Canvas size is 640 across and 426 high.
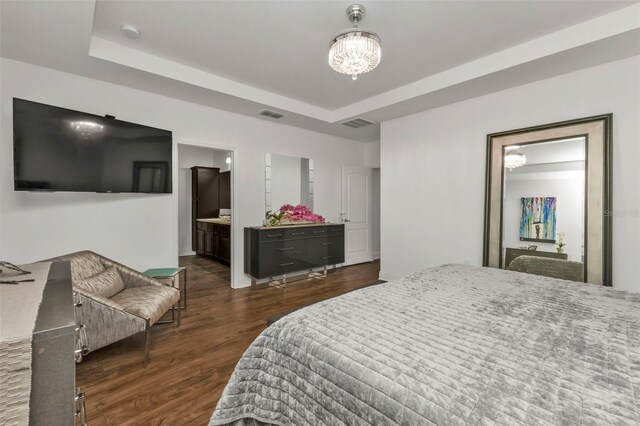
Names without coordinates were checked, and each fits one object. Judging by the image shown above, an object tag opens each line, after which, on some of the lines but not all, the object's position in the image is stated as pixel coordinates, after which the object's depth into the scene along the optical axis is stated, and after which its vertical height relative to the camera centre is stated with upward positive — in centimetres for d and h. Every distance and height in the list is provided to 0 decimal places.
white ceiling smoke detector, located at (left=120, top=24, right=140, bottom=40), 240 +154
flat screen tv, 233 +54
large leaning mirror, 268 +11
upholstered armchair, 202 -77
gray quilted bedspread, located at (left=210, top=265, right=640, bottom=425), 77 -52
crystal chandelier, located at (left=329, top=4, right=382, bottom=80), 199 +115
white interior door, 580 -6
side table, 286 -68
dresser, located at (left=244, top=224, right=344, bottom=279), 414 -64
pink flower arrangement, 456 -10
